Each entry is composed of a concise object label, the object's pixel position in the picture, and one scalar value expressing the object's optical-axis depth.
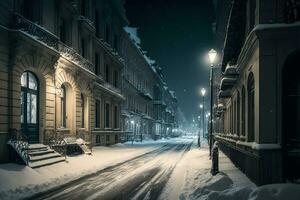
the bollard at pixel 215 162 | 14.48
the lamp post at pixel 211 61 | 20.34
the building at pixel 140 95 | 52.91
